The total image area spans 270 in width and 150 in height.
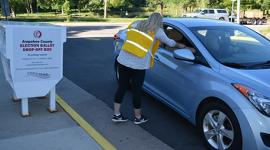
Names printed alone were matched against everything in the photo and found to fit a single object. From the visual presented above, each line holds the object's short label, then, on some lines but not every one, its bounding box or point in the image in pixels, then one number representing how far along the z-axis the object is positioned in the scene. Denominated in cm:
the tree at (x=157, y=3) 6056
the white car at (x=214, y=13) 4341
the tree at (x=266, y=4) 5222
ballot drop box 542
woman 523
